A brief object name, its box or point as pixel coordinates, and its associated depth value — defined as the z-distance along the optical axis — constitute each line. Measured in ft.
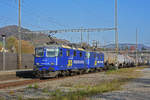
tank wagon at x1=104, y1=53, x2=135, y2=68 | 137.81
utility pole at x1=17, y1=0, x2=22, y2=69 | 106.01
